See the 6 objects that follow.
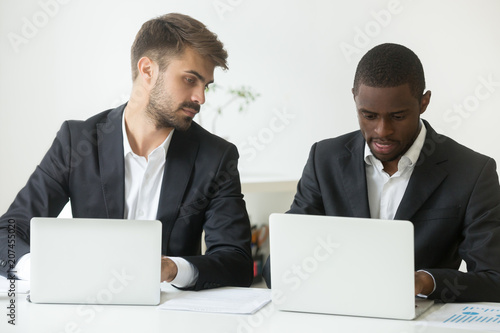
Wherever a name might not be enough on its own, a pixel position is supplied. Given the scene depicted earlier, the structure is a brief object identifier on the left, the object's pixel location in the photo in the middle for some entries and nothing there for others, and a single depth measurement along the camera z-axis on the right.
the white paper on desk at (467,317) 2.85
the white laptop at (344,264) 2.87
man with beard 3.55
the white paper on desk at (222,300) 3.00
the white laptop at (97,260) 3.01
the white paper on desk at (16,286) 3.15
